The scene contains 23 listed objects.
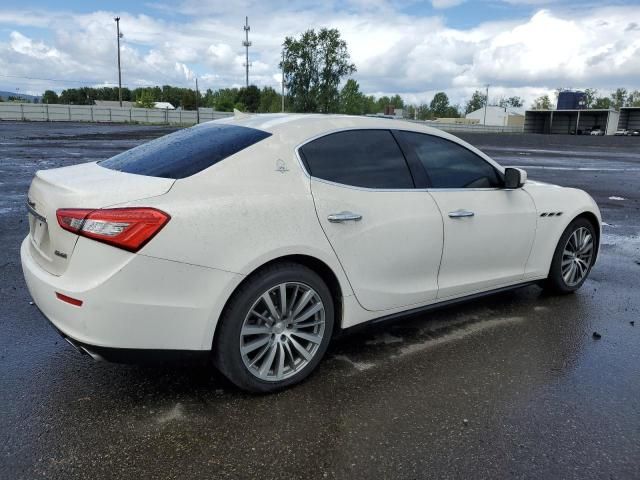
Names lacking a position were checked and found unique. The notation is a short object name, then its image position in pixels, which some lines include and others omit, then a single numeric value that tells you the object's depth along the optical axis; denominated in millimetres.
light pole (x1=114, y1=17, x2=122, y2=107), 74188
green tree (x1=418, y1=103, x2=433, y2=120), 156875
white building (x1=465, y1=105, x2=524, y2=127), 119500
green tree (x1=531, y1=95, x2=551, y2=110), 150750
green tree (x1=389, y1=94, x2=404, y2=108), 160438
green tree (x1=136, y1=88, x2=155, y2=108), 115262
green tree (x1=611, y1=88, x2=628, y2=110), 148625
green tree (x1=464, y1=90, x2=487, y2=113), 165750
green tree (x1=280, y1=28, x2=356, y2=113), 79875
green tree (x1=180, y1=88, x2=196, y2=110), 112625
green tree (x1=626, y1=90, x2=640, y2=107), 140000
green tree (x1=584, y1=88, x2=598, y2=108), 144375
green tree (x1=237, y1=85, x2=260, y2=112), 103938
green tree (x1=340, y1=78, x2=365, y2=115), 99225
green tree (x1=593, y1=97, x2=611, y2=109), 143500
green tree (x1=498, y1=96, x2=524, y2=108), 165762
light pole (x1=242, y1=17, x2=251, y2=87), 78625
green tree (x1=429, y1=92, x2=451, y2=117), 165675
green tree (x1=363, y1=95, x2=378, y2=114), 128025
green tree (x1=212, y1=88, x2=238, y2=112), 111181
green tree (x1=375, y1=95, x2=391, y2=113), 141925
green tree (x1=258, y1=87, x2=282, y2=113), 107875
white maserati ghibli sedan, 2713
